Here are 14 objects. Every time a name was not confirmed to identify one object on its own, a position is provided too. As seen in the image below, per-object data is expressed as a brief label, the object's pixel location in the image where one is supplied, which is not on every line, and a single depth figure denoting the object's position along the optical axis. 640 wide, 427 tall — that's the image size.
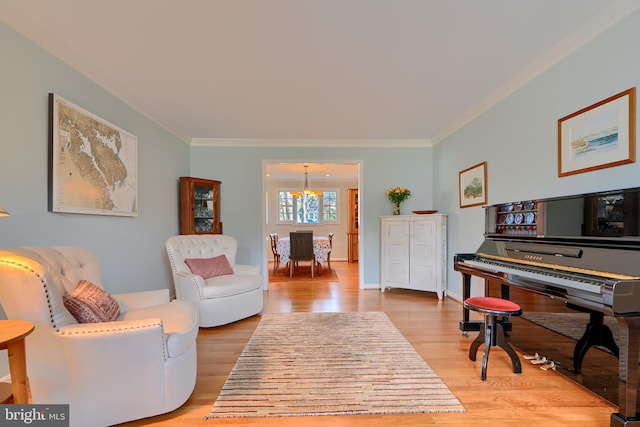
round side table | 1.23
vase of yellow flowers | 4.49
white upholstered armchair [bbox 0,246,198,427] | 1.44
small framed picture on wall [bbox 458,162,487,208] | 3.31
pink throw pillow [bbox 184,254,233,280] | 3.25
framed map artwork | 2.15
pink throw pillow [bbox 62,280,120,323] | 1.60
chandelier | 7.12
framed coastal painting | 1.80
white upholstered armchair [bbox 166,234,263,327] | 2.93
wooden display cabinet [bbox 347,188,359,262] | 8.01
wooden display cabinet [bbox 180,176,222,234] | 4.14
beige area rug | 1.71
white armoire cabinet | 4.04
